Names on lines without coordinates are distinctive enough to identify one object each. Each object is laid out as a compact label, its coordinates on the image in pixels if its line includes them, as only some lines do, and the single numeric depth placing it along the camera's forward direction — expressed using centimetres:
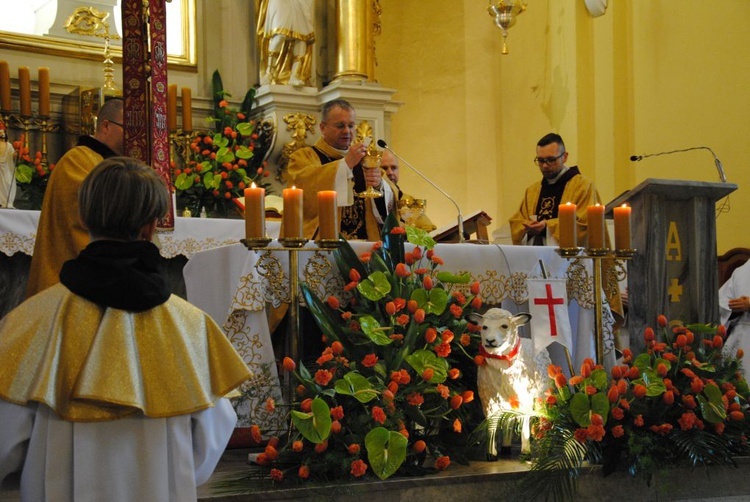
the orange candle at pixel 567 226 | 448
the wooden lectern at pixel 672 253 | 480
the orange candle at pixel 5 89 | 673
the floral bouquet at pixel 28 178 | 658
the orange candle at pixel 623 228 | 449
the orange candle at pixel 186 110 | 718
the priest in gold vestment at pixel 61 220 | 417
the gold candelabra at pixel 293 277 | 391
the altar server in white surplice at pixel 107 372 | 238
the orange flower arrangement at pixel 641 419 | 381
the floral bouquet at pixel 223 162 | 695
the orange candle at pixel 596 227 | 446
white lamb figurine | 397
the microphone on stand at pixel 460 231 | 525
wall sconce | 859
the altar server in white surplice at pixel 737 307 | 691
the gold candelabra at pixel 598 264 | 443
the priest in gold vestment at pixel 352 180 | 533
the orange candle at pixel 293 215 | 403
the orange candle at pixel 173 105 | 717
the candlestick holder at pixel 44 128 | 690
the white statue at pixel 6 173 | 605
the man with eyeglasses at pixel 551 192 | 623
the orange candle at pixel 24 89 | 676
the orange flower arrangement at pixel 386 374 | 356
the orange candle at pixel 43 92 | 683
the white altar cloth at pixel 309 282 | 420
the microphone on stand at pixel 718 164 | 651
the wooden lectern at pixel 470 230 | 555
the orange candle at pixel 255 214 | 395
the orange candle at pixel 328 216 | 407
